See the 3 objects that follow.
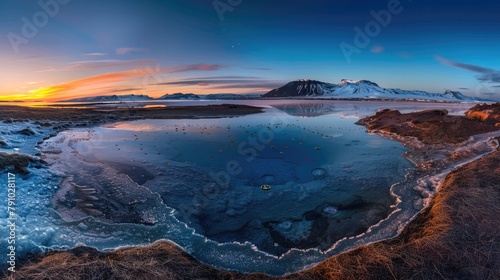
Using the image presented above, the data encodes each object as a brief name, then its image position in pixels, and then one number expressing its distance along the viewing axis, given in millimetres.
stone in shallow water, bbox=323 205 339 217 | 9898
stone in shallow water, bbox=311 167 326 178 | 14227
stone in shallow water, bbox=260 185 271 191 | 12461
